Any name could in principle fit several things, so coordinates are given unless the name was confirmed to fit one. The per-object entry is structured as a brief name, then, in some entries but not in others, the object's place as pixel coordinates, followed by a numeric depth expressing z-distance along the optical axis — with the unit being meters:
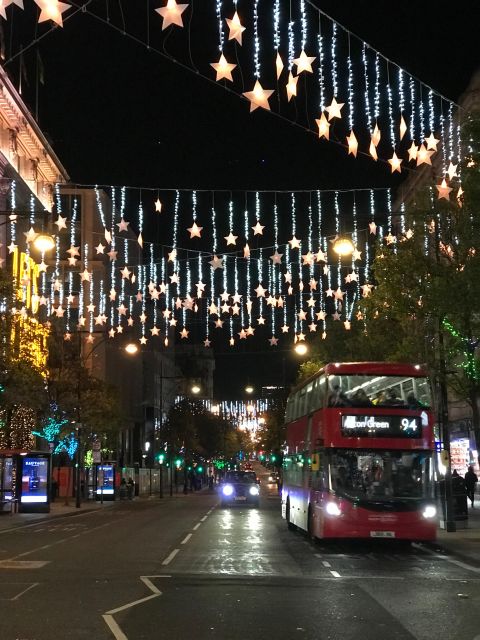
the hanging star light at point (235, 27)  11.07
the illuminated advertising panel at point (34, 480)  37.28
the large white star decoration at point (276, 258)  25.62
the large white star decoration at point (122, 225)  24.53
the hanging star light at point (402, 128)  14.93
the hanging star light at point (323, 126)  14.22
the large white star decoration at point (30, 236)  29.75
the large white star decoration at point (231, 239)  23.62
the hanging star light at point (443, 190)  18.72
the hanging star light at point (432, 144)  16.89
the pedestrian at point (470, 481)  33.84
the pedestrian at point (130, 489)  61.91
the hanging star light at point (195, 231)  22.56
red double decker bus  19.31
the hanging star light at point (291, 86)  12.46
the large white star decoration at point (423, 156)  16.27
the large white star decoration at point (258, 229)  22.99
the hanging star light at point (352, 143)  14.81
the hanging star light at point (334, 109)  13.85
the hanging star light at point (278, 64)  12.13
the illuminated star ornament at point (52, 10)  10.72
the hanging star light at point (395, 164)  16.61
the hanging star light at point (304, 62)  11.94
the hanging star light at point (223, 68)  11.85
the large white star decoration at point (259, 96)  12.34
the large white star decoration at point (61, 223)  26.55
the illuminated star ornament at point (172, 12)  10.48
